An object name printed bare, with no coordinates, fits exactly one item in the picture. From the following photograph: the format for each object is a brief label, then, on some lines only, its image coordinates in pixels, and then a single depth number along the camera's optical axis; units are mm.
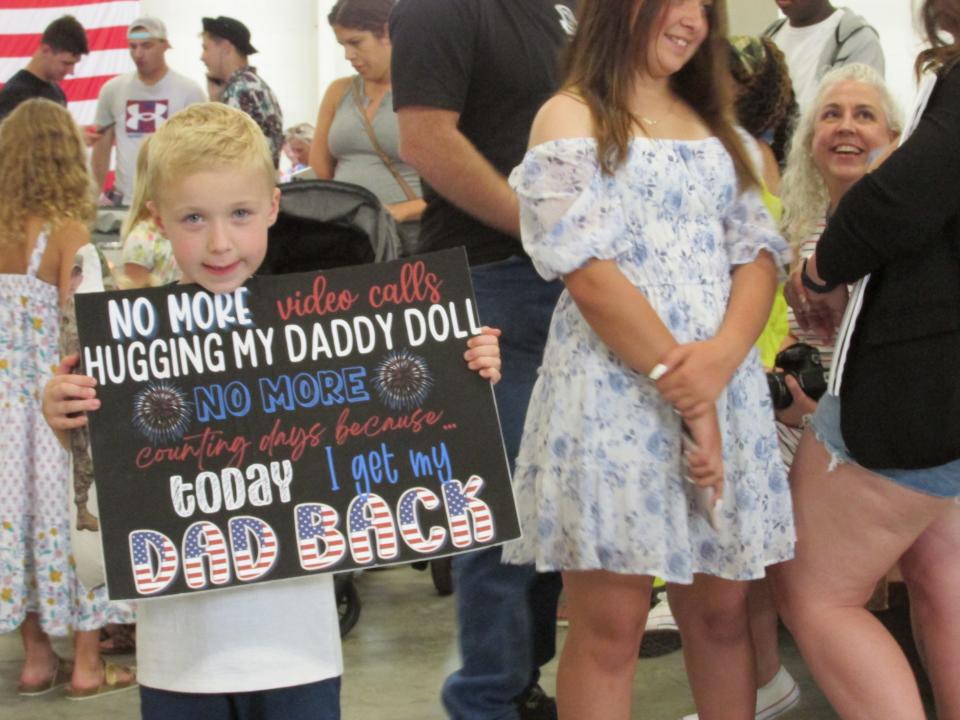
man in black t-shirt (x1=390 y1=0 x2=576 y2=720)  2586
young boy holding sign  1907
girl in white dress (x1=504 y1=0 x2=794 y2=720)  2166
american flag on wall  9695
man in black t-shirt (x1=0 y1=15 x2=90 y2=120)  6891
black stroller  2729
